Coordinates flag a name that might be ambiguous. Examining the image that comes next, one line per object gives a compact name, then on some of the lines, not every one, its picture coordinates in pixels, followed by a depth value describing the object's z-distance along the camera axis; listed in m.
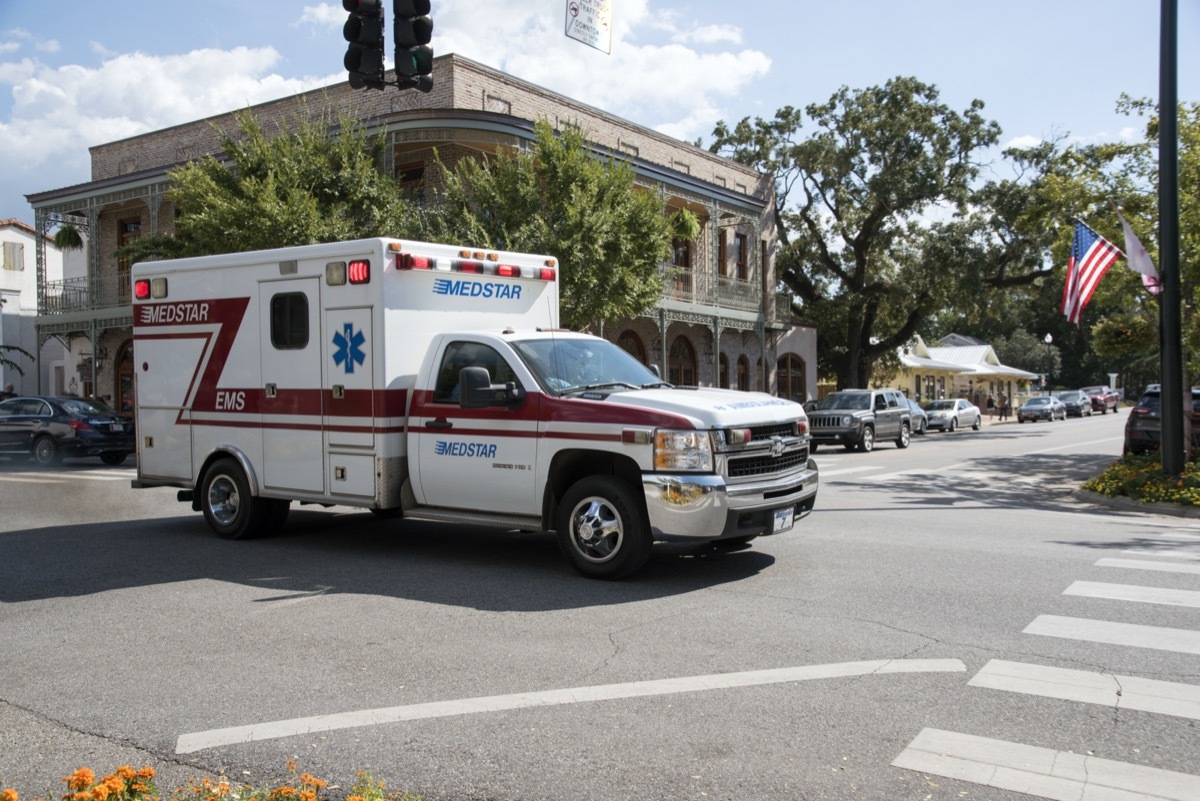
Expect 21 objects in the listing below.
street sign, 15.16
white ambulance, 7.61
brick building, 25.27
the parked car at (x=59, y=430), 20.78
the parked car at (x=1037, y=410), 53.03
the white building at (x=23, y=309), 36.72
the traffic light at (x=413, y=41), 9.12
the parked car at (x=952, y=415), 42.48
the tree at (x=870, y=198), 37.56
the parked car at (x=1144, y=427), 19.77
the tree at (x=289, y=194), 19.58
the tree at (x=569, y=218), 19.97
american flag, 14.90
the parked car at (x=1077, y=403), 61.41
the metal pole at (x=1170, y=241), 13.58
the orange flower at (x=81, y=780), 3.38
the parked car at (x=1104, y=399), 66.94
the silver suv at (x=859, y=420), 26.42
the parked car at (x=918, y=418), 38.14
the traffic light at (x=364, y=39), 9.21
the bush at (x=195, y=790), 3.38
